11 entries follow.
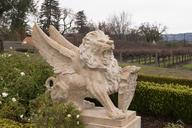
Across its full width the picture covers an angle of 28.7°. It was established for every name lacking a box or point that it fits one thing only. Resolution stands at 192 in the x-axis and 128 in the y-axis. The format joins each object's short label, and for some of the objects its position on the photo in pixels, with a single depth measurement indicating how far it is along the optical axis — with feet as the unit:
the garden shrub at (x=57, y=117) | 16.81
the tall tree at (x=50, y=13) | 133.59
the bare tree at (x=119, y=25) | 143.07
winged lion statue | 17.65
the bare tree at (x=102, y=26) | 119.01
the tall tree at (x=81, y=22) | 134.92
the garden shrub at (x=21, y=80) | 20.69
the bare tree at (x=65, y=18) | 131.15
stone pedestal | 17.63
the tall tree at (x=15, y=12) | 73.87
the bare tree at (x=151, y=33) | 135.44
